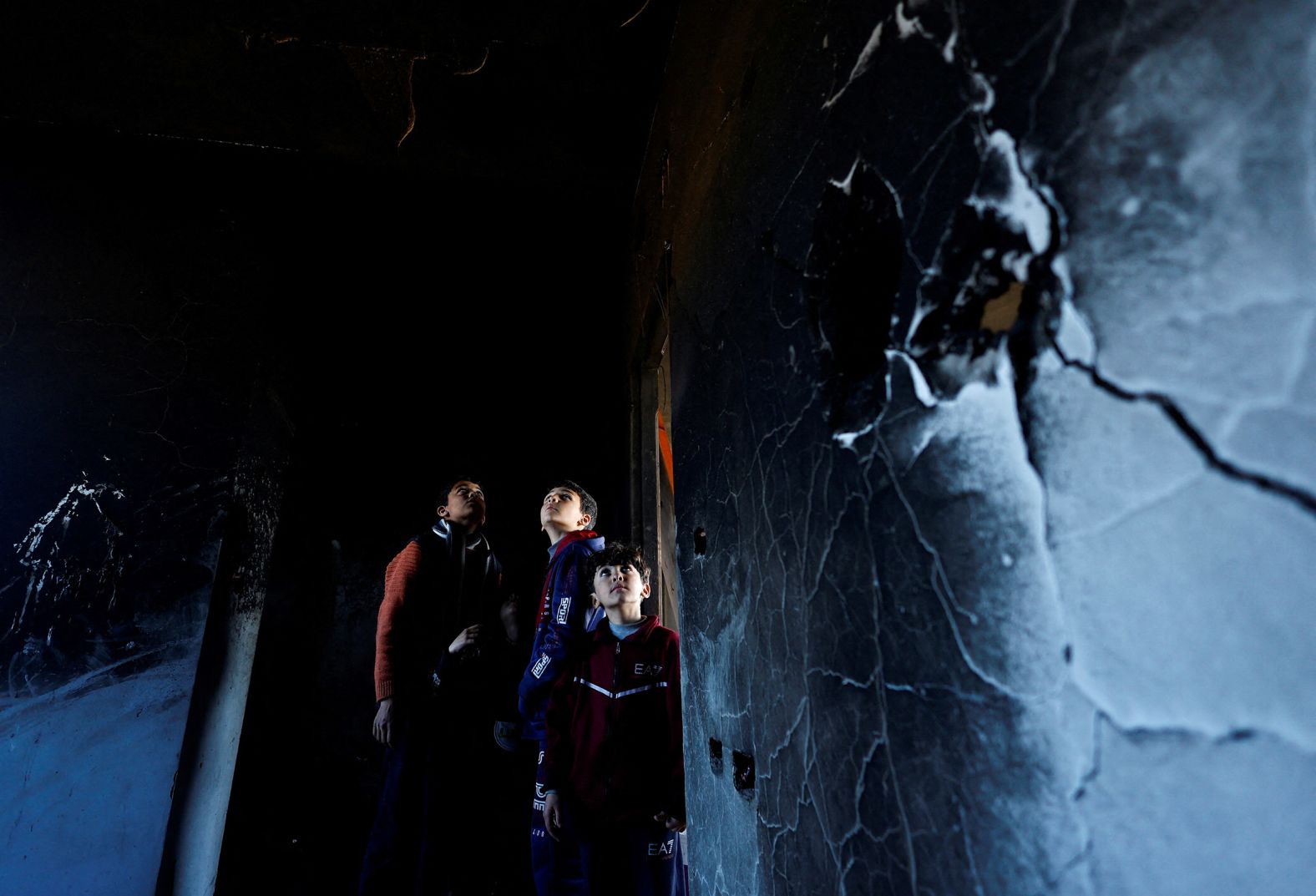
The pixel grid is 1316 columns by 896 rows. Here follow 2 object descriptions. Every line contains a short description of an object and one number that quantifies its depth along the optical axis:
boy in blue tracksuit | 1.59
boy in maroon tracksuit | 1.45
